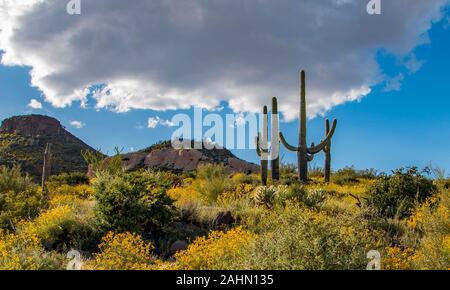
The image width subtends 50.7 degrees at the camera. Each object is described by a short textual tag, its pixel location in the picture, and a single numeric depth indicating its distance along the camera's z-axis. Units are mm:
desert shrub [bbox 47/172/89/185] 27650
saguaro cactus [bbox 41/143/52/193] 23344
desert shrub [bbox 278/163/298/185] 26950
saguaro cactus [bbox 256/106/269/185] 25156
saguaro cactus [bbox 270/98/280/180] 24328
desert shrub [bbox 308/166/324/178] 29847
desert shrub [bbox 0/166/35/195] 15773
